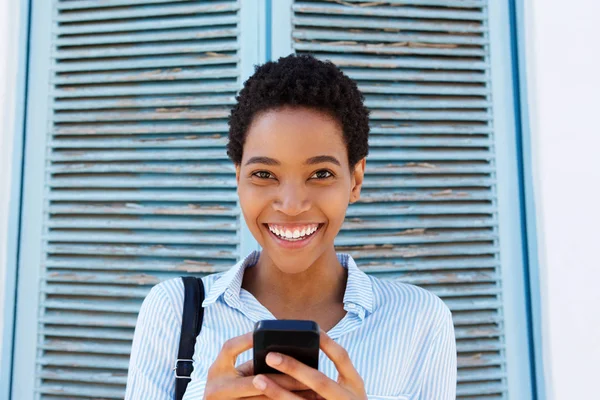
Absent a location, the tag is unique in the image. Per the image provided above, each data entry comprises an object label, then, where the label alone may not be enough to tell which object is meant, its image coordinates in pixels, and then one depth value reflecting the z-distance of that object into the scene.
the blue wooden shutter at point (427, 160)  1.53
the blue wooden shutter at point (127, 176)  1.54
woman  0.93
